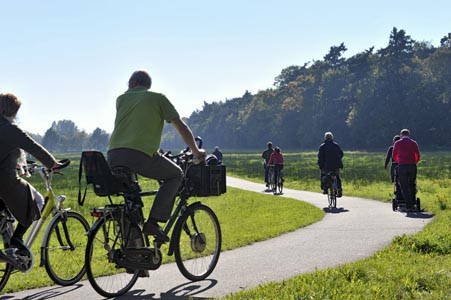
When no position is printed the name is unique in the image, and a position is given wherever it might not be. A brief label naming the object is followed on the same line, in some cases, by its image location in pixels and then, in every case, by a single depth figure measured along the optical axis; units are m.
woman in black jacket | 4.82
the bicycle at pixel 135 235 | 5.20
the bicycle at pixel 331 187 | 14.59
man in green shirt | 5.23
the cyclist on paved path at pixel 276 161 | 21.08
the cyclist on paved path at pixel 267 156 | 23.12
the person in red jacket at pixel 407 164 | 12.48
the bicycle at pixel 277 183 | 20.89
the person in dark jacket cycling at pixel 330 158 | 15.06
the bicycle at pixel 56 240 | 5.18
